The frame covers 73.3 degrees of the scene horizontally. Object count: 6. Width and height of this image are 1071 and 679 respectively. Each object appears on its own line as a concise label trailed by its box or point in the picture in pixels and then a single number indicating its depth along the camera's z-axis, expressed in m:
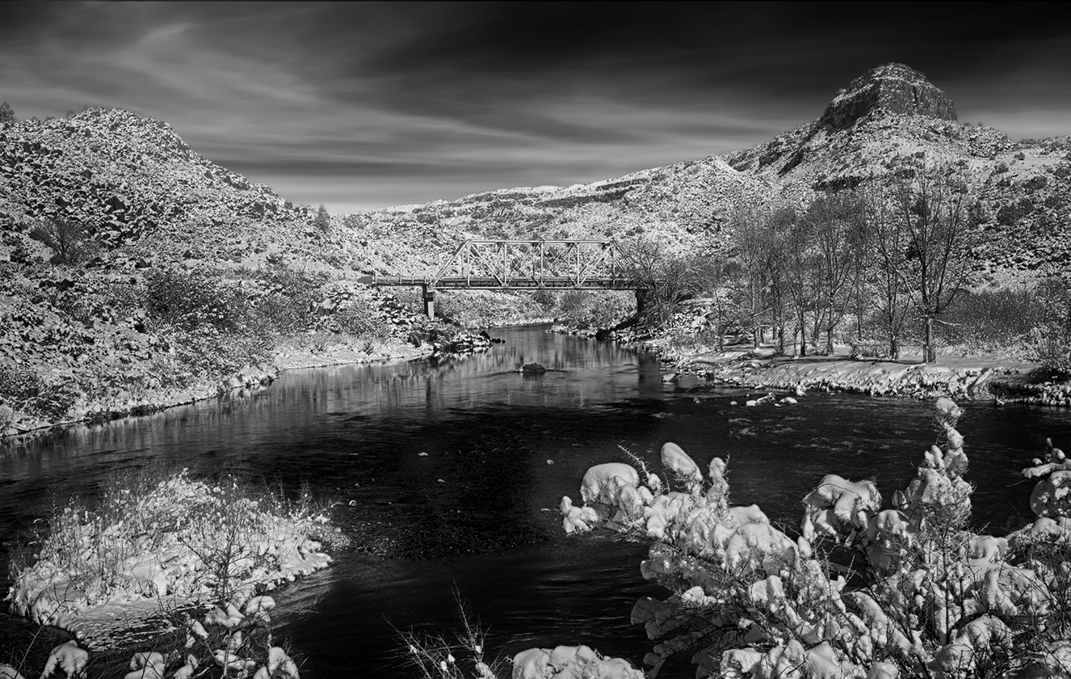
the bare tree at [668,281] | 76.19
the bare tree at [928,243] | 37.12
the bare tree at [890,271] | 39.91
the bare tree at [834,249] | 45.19
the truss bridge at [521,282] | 82.62
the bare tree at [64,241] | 65.44
